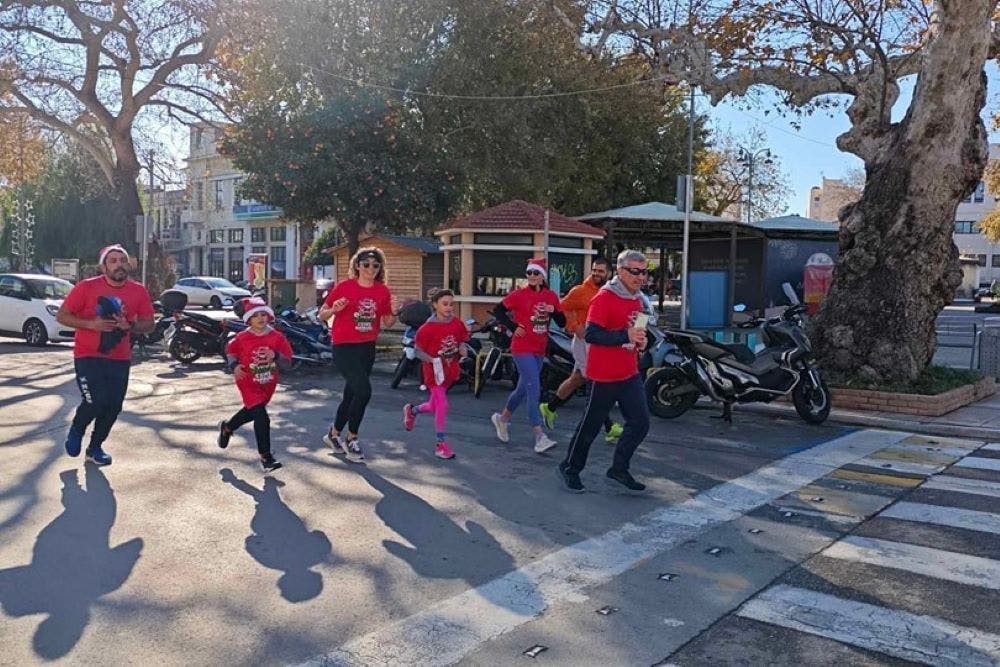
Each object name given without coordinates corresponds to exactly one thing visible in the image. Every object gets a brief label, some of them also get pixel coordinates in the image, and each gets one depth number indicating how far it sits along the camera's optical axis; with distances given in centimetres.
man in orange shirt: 889
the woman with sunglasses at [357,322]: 763
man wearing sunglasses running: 663
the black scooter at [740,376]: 1005
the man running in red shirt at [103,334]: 716
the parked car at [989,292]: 4487
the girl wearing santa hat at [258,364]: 734
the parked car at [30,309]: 1848
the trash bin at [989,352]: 1405
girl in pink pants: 797
